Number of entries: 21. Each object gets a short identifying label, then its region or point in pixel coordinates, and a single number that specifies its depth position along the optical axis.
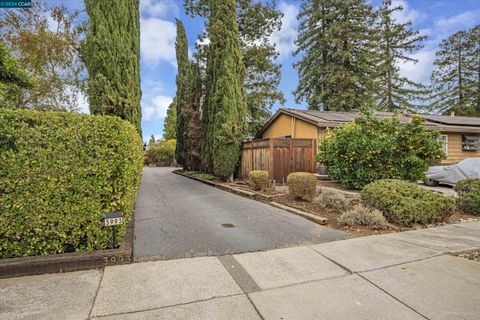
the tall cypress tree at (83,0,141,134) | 7.18
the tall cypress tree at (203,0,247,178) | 11.49
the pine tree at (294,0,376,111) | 23.41
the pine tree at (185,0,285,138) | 19.28
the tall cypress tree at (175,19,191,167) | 18.44
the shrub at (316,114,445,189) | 7.50
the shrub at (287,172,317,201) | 6.64
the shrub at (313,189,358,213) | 5.90
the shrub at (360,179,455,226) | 4.99
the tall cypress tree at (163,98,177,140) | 35.84
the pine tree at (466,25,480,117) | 26.66
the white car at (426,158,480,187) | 8.89
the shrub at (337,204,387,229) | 4.86
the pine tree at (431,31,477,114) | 27.25
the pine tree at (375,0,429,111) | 25.08
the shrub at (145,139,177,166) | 29.62
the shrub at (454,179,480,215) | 5.97
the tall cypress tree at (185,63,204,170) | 14.72
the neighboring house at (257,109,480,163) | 13.96
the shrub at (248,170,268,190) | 8.68
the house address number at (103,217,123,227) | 3.31
